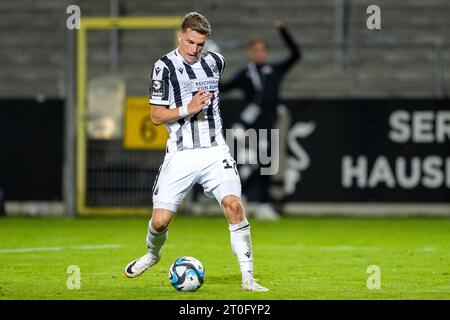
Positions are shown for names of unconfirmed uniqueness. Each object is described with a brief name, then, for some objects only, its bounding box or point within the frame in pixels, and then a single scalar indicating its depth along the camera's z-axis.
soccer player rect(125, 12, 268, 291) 17.86
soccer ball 17.45
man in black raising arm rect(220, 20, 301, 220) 33.12
